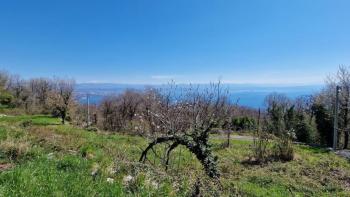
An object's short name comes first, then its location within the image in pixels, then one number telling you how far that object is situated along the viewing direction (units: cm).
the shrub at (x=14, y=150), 775
